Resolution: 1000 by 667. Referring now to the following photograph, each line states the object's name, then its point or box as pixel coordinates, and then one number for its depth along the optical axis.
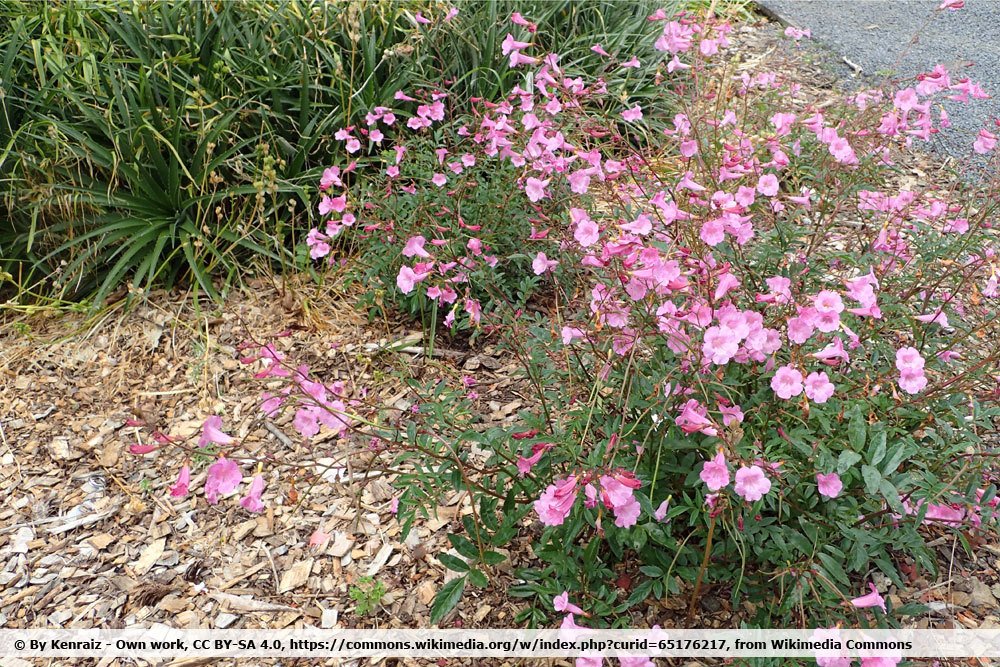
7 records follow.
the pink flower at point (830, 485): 1.38
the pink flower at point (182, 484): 1.40
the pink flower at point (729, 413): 1.41
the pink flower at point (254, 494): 1.43
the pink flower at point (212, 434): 1.35
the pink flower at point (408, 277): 1.93
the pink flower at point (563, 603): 1.42
